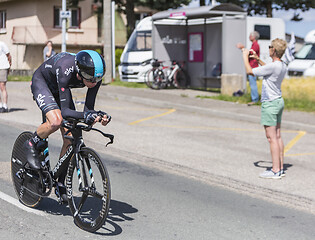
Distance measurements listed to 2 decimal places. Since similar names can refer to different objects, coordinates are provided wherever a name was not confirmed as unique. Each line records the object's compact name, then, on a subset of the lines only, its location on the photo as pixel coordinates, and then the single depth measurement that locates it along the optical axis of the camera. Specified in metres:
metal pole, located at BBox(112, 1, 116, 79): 25.63
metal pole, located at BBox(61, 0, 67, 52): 26.72
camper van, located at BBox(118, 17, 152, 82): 23.42
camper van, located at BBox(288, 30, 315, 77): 22.06
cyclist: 5.23
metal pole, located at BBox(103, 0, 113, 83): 23.22
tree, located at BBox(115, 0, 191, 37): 32.94
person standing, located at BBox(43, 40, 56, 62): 21.55
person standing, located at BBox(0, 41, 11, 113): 13.67
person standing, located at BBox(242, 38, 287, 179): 8.16
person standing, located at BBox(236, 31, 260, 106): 15.88
